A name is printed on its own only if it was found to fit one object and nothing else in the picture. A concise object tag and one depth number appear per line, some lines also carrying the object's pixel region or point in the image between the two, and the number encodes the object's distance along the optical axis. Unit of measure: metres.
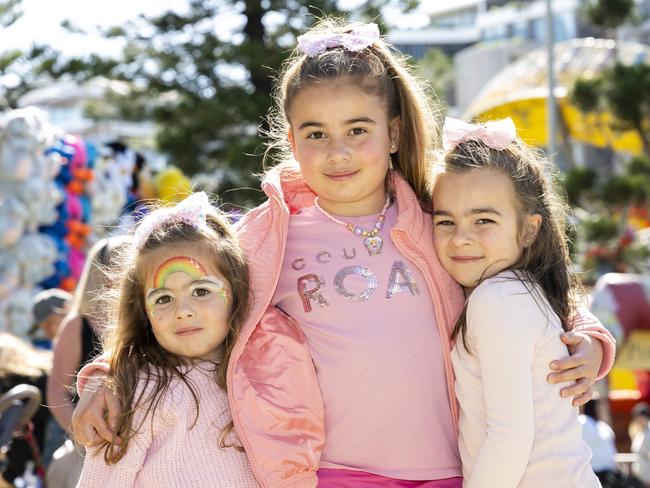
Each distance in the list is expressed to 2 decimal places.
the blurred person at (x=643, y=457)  5.71
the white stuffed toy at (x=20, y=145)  7.45
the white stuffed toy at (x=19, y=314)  7.52
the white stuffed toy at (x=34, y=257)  7.59
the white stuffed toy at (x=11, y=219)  7.49
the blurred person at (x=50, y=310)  5.60
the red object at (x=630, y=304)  9.11
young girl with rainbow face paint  2.38
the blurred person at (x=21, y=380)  5.21
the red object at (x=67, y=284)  7.99
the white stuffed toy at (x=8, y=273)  7.54
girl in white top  2.26
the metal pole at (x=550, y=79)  15.37
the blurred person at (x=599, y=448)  5.11
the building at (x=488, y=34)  43.78
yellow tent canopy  18.36
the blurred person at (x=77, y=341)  3.56
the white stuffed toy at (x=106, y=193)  8.59
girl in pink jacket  2.38
